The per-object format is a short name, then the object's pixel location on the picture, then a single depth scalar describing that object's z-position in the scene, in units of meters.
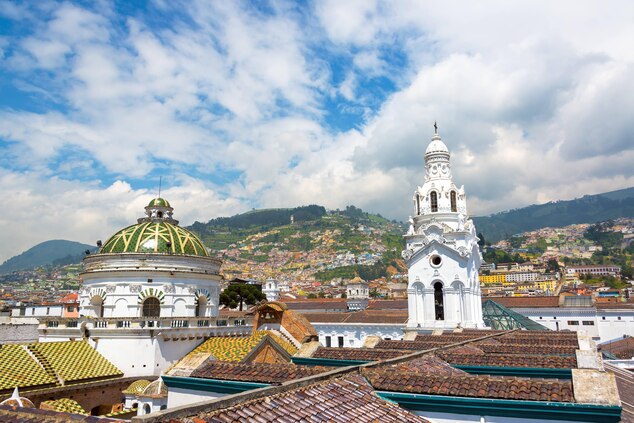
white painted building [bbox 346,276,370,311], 81.13
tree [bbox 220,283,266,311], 58.22
